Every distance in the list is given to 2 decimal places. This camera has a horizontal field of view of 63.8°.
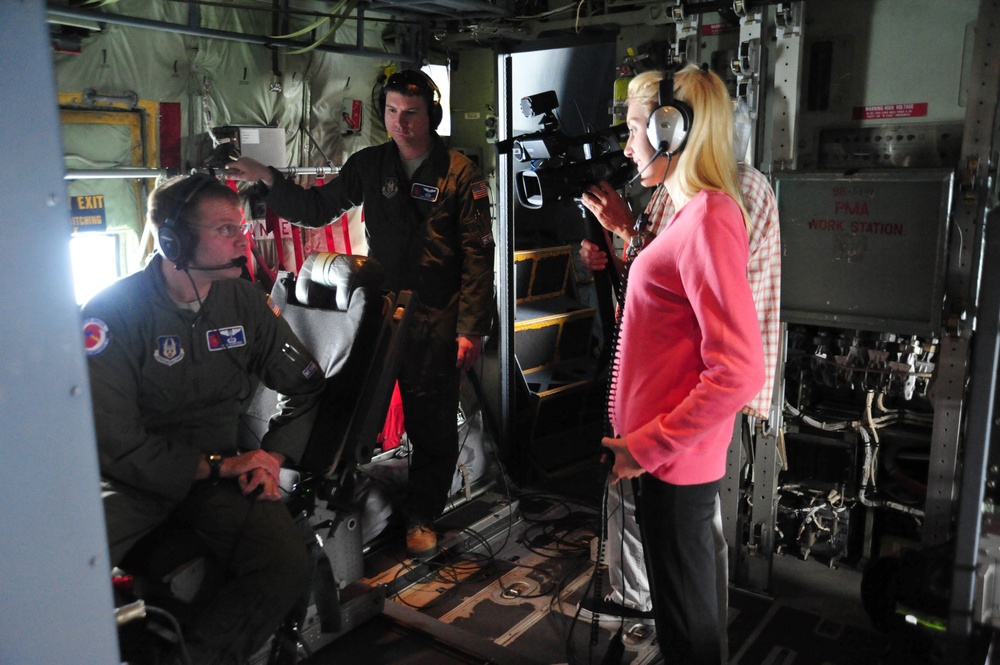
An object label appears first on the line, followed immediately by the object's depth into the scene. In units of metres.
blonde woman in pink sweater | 1.71
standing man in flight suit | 3.38
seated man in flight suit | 2.12
